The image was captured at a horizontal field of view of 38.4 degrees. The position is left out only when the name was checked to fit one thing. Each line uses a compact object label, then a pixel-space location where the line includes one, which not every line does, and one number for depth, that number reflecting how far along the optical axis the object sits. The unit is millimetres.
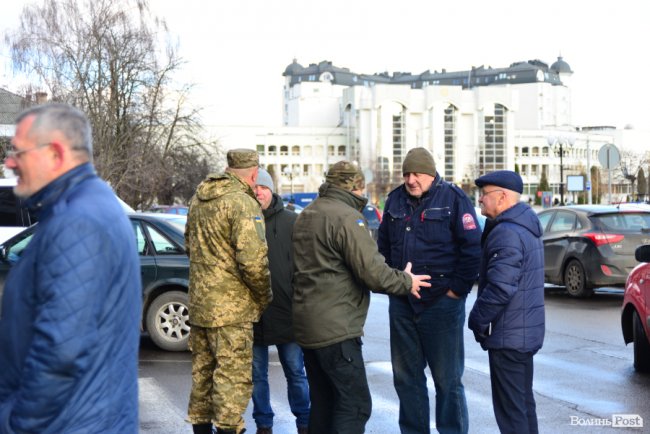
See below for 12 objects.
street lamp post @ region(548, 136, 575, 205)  48844
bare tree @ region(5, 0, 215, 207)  31266
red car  8961
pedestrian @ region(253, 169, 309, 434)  6824
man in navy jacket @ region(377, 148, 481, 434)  6152
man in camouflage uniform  5898
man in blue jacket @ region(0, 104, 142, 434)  3109
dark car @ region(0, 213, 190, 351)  10648
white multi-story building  134875
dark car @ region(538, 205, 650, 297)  15594
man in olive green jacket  5562
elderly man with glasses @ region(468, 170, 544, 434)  5565
